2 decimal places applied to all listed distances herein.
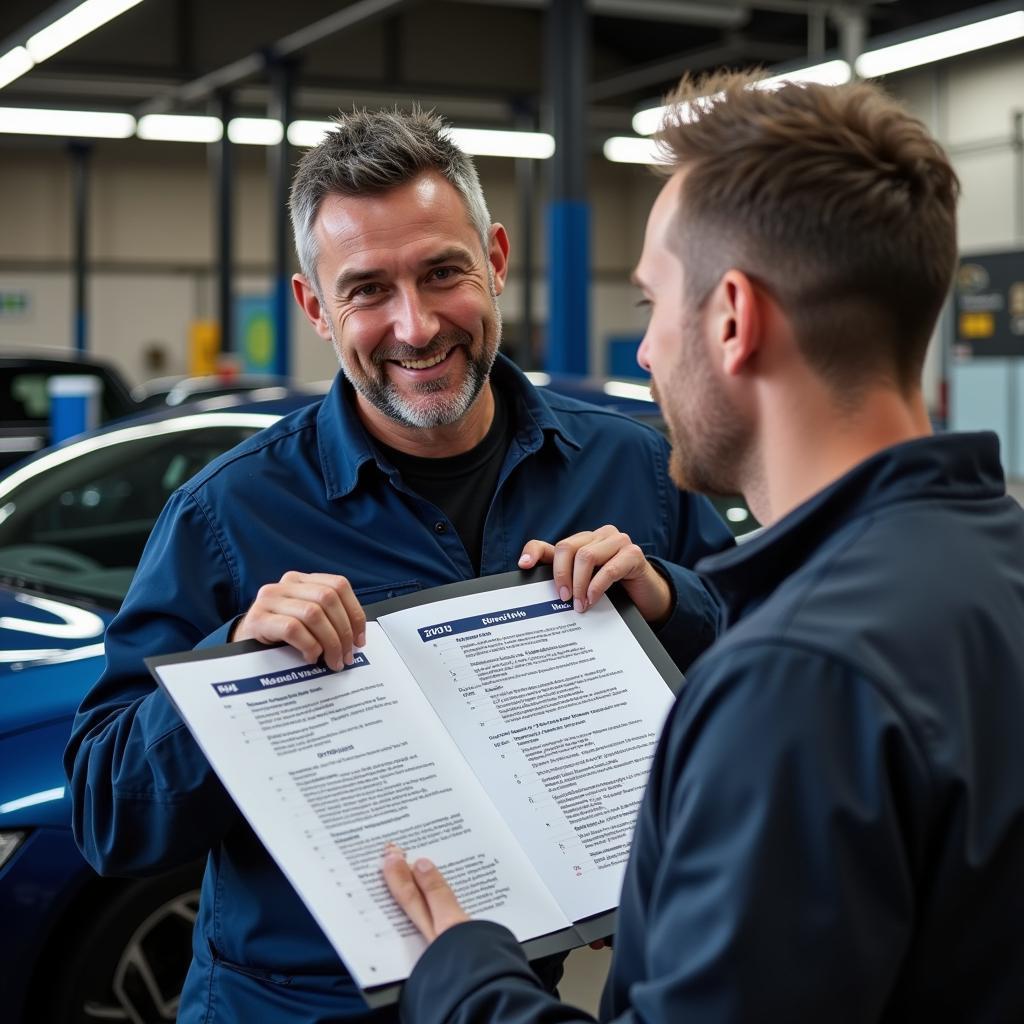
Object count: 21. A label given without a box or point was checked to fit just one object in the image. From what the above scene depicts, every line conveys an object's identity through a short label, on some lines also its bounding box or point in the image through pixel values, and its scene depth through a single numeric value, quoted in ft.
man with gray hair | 4.87
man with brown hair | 2.75
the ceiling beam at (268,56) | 35.94
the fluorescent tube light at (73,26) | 27.89
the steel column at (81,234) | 58.39
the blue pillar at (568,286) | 25.20
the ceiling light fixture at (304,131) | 44.21
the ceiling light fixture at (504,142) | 45.68
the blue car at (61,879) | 7.91
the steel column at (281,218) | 41.06
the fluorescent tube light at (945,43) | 28.94
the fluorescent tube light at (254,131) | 41.50
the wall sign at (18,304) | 62.03
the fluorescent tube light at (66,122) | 43.70
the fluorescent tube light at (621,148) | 46.60
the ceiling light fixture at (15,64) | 33.07
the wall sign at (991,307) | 38.42
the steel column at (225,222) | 46.11
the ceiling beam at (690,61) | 47.16
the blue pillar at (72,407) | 19.54
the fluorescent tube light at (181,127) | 46.70
